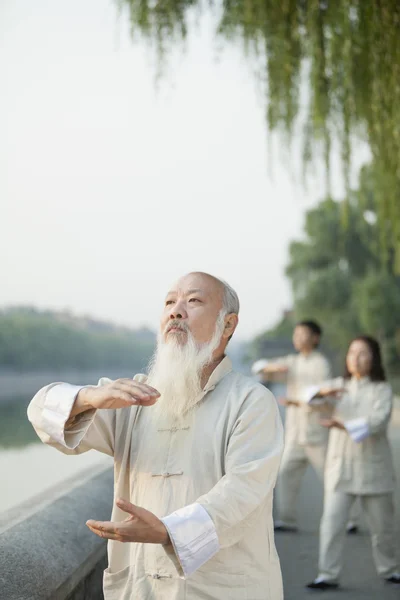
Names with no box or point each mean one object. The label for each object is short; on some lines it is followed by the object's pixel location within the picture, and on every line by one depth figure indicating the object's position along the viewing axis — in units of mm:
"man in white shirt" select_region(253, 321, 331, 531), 7852
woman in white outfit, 5730
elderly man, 2461
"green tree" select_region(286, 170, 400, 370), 44438
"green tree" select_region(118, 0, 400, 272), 5516
